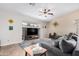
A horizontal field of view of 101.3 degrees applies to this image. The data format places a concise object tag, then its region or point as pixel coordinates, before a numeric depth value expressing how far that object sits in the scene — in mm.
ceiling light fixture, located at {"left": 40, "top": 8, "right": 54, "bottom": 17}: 2893
